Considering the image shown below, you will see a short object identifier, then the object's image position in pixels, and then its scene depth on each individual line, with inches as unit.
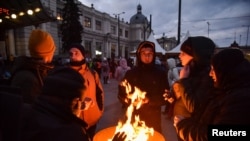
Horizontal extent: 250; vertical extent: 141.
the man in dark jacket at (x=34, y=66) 80.4
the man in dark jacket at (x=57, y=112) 48.4
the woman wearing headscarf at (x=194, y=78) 85.4
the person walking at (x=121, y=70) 445.5
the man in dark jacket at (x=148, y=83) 120.8
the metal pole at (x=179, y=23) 707.9
